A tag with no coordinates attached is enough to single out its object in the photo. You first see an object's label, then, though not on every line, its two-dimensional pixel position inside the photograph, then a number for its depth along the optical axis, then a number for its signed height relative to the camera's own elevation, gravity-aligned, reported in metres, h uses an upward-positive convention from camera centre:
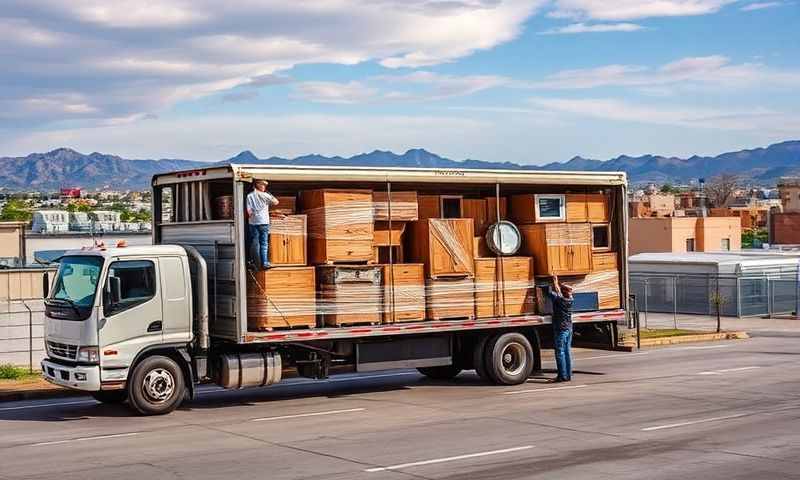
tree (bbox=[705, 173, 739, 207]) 162.48 +9.43
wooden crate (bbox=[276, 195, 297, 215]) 17.22 +0.90
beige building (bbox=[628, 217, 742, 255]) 67.06 +1.02
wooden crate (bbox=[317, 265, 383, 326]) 17.42 -0.57
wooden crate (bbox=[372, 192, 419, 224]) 18.11 +0.88
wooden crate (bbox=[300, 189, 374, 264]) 17.33 +0.58
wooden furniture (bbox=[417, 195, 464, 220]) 18.84 +0.90
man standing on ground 19.42 -1.28
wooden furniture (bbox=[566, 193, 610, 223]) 20.05 +0.86
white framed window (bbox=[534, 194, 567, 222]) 19.67 +0.84
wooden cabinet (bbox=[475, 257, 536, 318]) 19.05 -0.57
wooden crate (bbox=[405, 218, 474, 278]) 18.48 +0.20
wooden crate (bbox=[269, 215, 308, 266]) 16.86 +0.33
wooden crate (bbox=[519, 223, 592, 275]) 19.59 +0.13
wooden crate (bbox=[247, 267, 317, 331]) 16.69 -0.58
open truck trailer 16.16 -0.36
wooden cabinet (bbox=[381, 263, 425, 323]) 18.02 -0.58
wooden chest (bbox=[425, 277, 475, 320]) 18.53 -0.72
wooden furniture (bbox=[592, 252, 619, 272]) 20.38 -0.17
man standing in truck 16.38 +0.71
